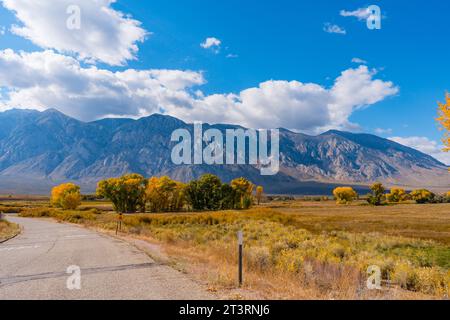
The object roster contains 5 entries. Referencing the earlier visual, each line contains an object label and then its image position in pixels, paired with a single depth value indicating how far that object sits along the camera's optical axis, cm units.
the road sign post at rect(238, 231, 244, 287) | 1046
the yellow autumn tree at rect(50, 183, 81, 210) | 9756
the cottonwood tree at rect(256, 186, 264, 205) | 14875
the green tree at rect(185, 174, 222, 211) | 10750
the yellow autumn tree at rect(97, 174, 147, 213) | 9669
